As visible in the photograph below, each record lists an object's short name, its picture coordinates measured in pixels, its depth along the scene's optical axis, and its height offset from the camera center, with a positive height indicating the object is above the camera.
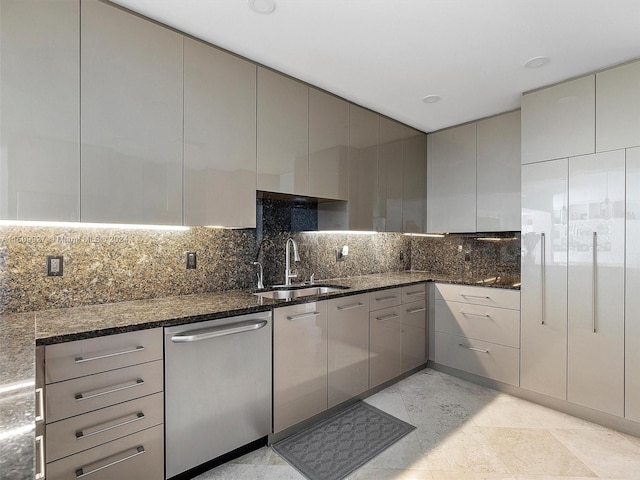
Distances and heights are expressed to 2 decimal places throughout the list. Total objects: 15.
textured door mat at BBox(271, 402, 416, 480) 2.00 -1.33
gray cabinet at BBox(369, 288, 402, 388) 2.84 -0.84
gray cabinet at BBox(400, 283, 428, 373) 3.17 -0.85
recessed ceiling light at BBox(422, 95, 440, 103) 2.95 +1.24
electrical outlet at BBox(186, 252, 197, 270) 2.38 -0.15
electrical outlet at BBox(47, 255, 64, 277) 1.85 -0.14
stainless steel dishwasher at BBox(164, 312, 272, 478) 1.76 -0.83
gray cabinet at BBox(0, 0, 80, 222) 1.52 +0.60
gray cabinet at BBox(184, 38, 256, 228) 2.07 +0.65
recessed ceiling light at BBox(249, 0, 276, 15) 1.77 +1.23
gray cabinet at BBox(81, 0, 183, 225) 1.74 +0.66
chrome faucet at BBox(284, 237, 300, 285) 2.88 -0.19
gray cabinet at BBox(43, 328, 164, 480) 1.43 -0.76
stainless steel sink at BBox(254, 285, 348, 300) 2.73 -0.45
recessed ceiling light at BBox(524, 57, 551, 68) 2.32 +1.23
